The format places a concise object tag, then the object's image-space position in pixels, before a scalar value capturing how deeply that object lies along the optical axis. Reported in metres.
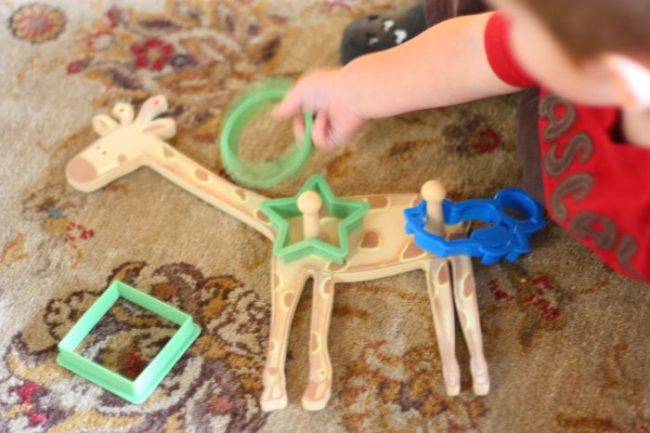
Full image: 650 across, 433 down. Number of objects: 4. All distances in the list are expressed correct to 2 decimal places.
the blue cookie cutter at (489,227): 0.82
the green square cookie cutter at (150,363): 0.78
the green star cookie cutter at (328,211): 0.83
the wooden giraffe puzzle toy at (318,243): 0.79
